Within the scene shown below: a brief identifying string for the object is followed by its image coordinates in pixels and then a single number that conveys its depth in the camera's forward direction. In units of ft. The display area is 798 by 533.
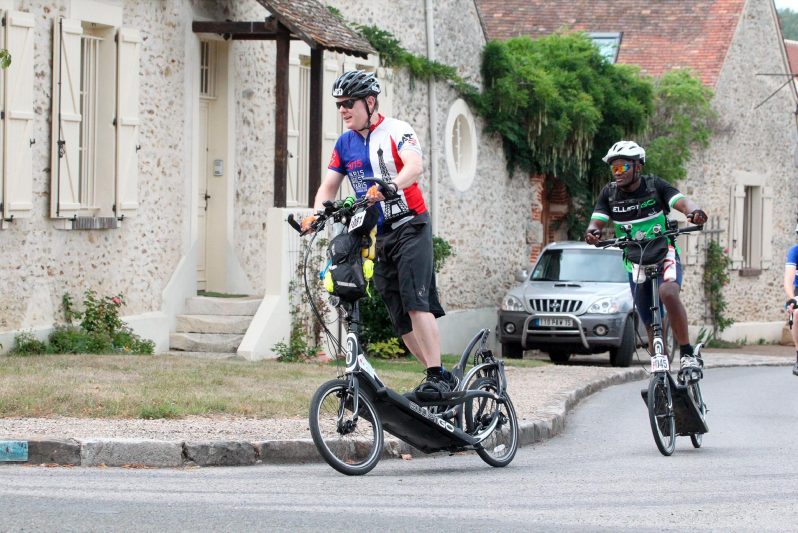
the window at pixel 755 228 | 101.65
